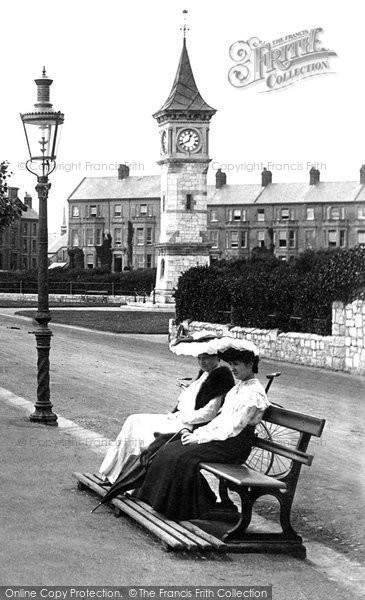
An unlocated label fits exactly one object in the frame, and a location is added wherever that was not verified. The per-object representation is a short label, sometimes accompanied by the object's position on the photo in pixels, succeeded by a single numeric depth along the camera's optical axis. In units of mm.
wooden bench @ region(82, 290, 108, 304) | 71750
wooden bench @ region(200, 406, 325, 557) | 7117
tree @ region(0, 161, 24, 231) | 23734
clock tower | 71938
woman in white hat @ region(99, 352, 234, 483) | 8477
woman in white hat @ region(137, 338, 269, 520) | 7660
